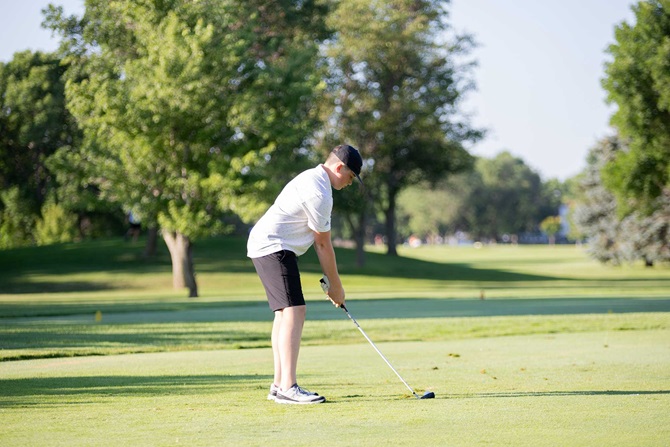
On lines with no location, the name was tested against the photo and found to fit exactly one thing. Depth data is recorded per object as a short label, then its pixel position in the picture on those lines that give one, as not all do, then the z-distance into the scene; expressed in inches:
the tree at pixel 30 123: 2463.1
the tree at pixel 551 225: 6766.7
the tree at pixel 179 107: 1368.1
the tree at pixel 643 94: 1797.5
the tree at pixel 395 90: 2455.7
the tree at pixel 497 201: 5969.5
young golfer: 327.0
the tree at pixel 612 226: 2868.4
